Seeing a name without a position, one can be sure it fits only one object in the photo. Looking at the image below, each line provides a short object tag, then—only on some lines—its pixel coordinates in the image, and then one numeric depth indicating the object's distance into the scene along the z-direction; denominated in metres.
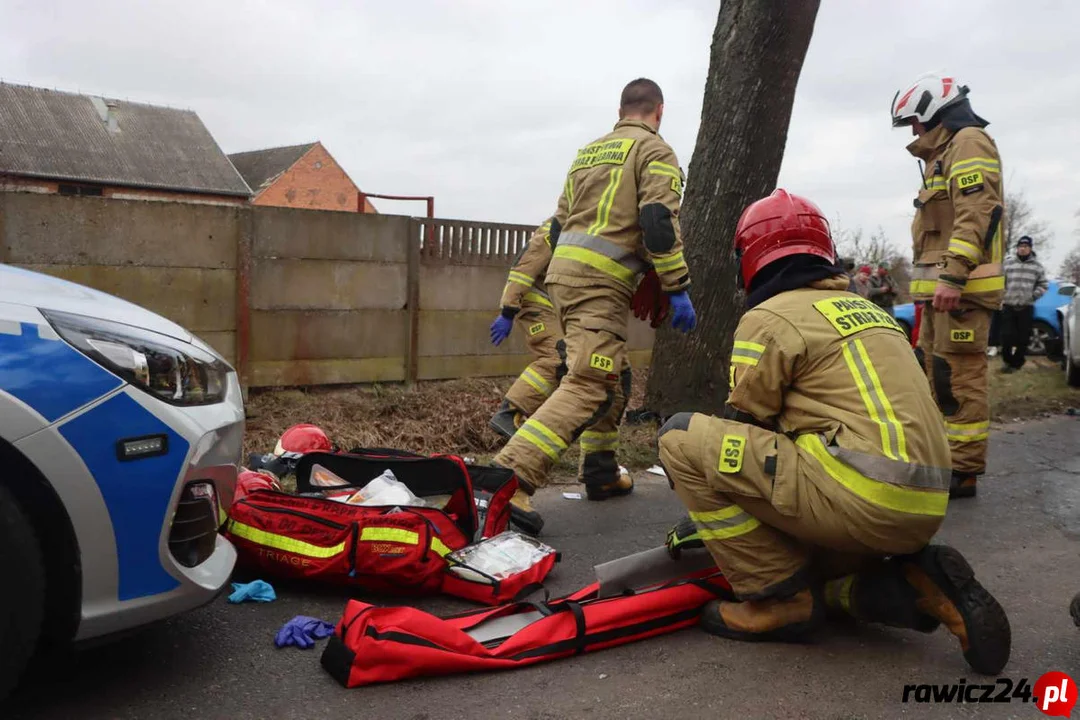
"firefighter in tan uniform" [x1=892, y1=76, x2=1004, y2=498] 4.61
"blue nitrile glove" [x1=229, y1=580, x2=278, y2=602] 3.04
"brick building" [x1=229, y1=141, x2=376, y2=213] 44.75
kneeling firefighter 2.47
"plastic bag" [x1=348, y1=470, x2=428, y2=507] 3.42
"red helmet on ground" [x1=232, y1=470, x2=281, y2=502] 3.50
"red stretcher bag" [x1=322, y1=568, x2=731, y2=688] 2.43
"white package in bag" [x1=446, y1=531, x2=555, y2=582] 3.11
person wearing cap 11.74
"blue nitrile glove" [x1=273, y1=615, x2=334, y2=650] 2.70
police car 1.96
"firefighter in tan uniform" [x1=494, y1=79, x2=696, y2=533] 3.96
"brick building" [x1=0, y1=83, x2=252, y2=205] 35.84
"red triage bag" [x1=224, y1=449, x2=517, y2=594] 3.00
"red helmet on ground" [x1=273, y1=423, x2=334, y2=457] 4.61
